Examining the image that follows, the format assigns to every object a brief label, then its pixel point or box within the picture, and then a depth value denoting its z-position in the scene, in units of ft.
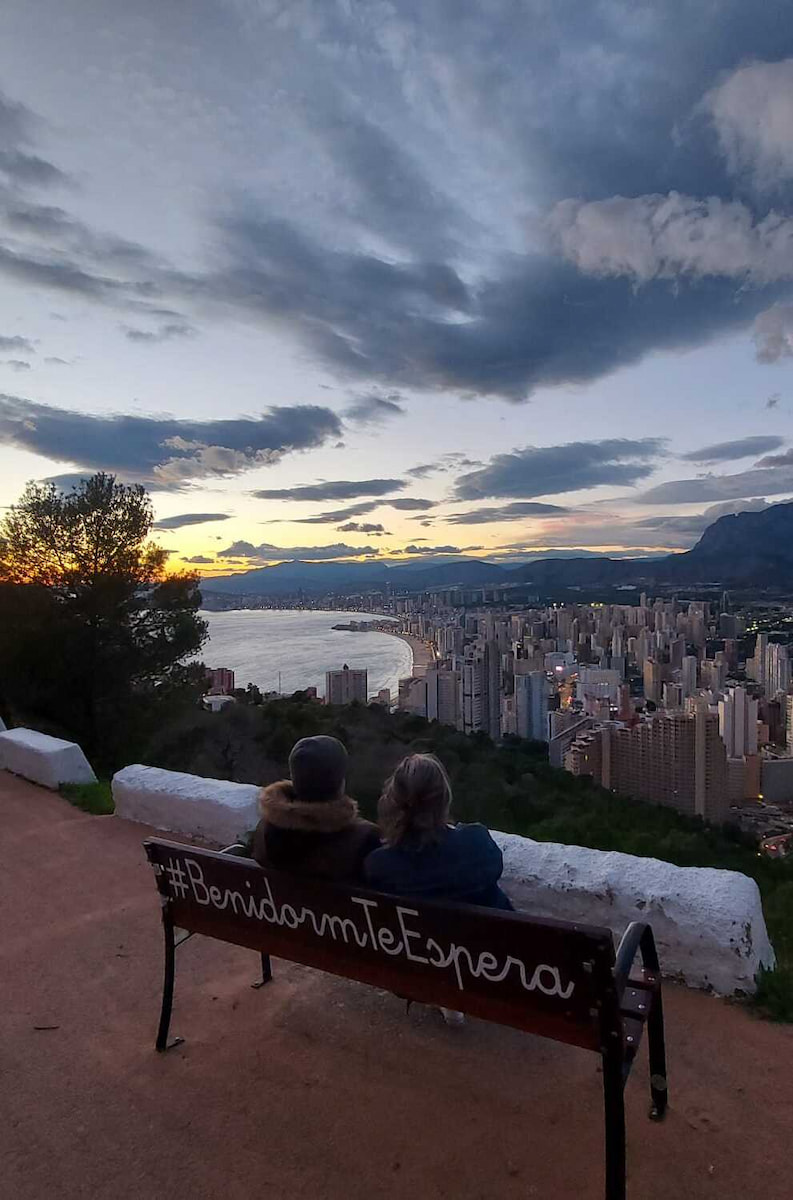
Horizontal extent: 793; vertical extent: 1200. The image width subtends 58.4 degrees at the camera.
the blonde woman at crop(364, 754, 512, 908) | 7.51
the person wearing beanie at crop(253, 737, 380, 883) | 7.83
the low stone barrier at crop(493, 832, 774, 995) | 9.37
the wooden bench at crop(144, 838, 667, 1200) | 5.89
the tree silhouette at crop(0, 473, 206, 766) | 35.86
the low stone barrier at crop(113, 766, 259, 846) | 15.69
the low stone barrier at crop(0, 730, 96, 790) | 21.70
